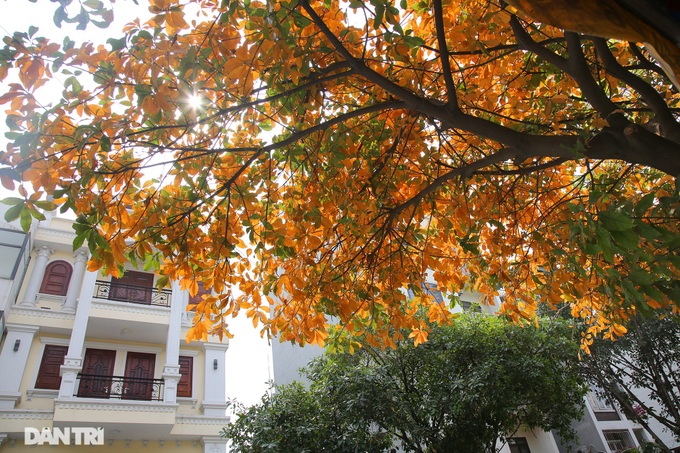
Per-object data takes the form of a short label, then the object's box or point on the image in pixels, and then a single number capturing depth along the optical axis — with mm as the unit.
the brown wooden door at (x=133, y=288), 13234
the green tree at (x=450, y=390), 8336
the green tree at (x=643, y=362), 12945
